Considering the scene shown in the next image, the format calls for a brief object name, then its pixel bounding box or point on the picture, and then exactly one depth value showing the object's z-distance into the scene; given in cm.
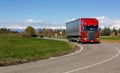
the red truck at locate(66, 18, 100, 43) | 2030
